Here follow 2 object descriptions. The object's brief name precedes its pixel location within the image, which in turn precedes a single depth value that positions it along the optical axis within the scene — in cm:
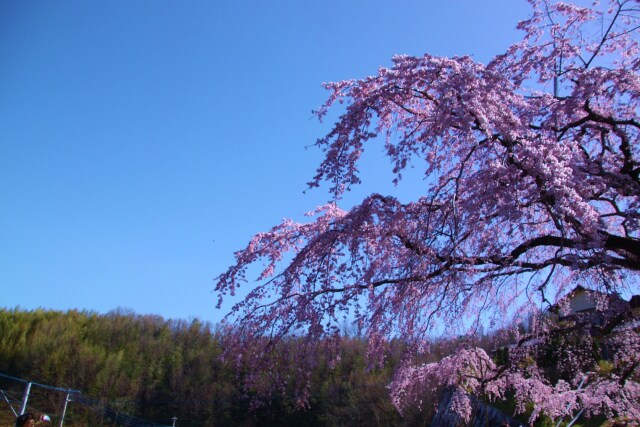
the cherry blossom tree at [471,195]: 391
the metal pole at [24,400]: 1094
